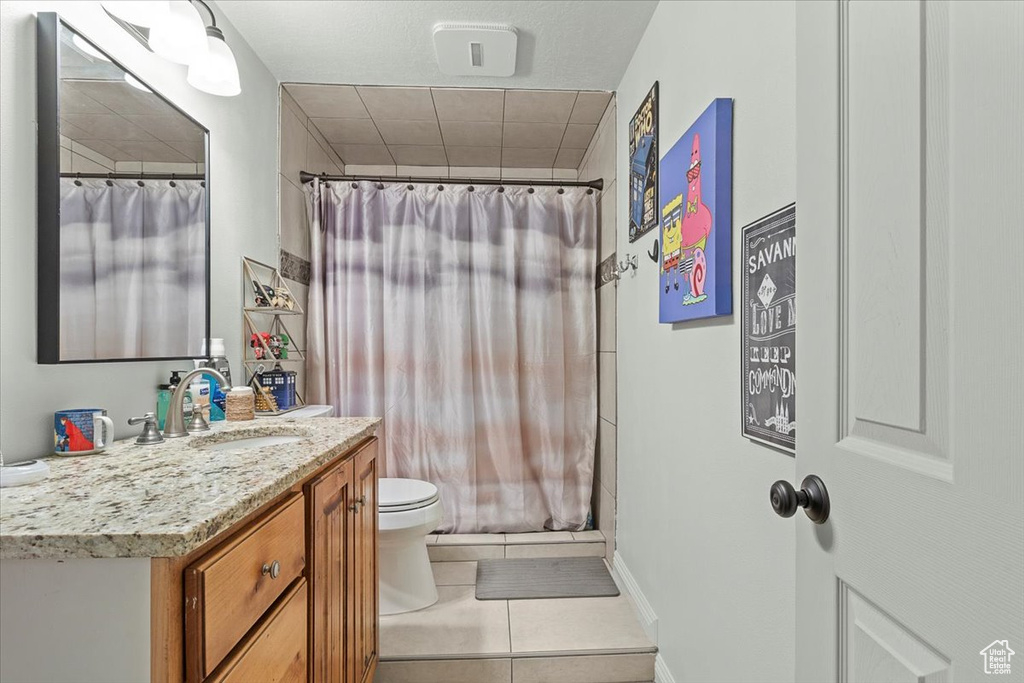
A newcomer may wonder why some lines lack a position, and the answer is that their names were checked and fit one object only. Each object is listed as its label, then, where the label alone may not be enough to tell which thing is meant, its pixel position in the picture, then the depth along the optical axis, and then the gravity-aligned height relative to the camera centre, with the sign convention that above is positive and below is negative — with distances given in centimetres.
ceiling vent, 201 +117
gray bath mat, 225 -109
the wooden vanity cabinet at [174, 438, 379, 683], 66 -43
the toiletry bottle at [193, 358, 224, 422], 168 -19
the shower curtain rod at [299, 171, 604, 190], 275 +83
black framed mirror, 114 +32
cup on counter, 113 -21
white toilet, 206 -87
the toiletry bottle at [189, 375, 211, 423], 153 -17
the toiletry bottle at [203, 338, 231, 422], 169 -13
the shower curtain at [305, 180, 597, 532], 274 +0
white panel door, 45 +0
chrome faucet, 138 -20
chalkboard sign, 101 +2
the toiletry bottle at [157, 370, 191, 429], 149 -17
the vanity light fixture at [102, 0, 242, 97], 135 +79
